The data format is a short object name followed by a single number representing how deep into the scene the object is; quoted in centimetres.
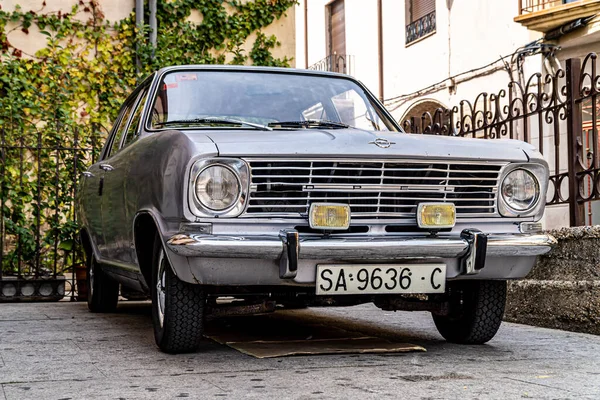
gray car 410
